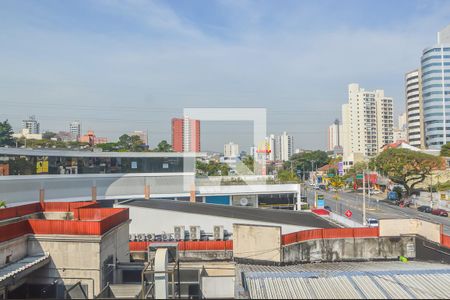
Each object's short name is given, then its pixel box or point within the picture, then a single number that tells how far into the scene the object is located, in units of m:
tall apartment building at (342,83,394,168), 114.31
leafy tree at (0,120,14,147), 55.11
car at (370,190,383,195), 56.57
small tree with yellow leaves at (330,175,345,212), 58.91
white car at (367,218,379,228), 28.78
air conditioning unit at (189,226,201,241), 18.86
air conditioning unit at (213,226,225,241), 18.41
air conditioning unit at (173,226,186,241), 19.06
